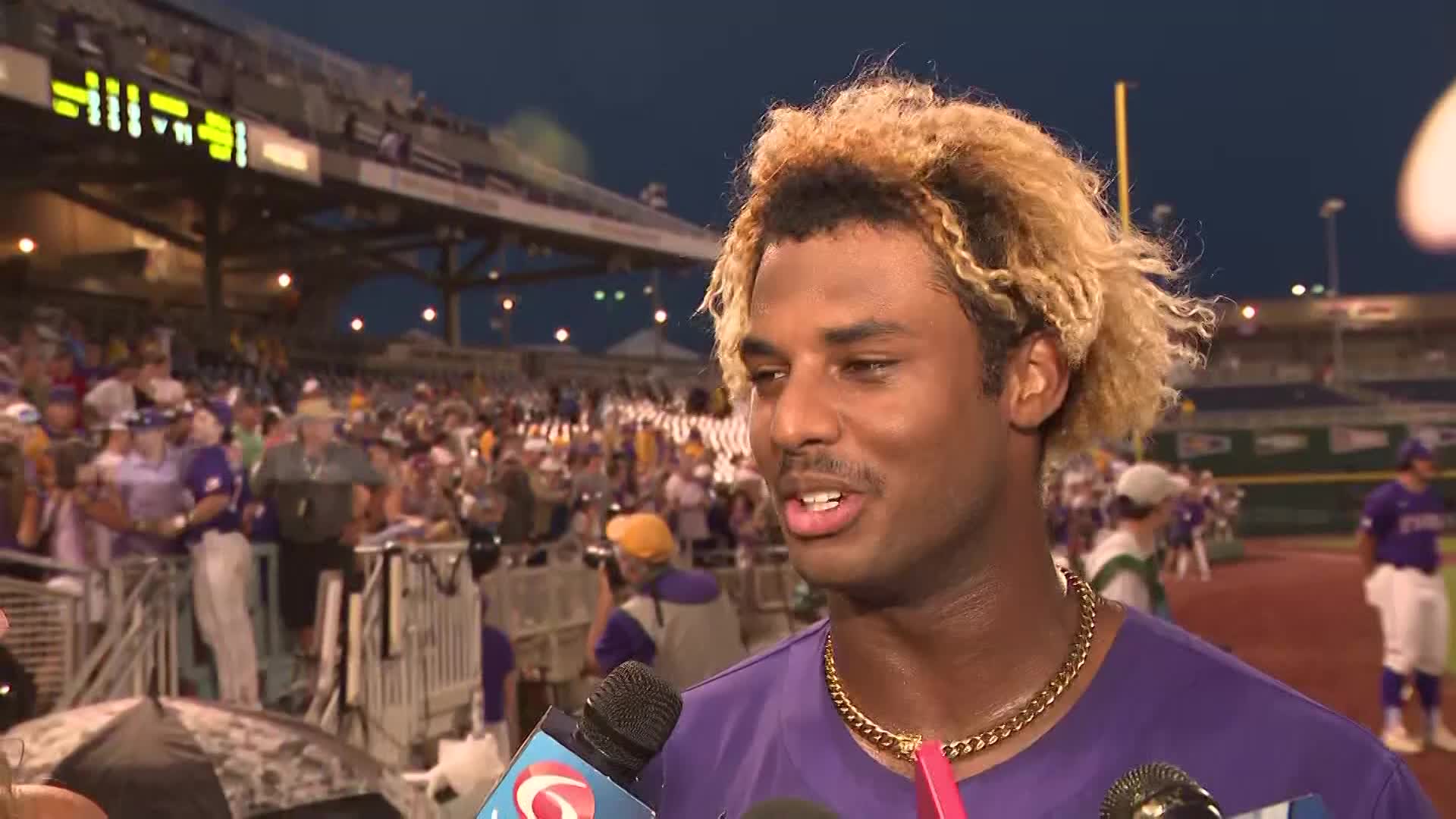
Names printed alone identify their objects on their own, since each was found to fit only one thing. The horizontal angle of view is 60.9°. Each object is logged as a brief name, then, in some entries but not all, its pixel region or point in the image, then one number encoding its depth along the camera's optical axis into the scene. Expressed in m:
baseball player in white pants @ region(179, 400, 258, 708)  6.41
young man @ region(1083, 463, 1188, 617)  5.64
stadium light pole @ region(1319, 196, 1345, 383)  40.22
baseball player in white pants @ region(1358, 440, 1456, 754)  7.70
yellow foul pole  14.17
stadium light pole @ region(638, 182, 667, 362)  32.59
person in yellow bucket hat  5.18
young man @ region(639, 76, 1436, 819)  1.34
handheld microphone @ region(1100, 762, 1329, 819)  0.98
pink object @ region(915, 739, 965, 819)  1.07
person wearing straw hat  6.87
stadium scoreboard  14.98
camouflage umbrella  1.89
